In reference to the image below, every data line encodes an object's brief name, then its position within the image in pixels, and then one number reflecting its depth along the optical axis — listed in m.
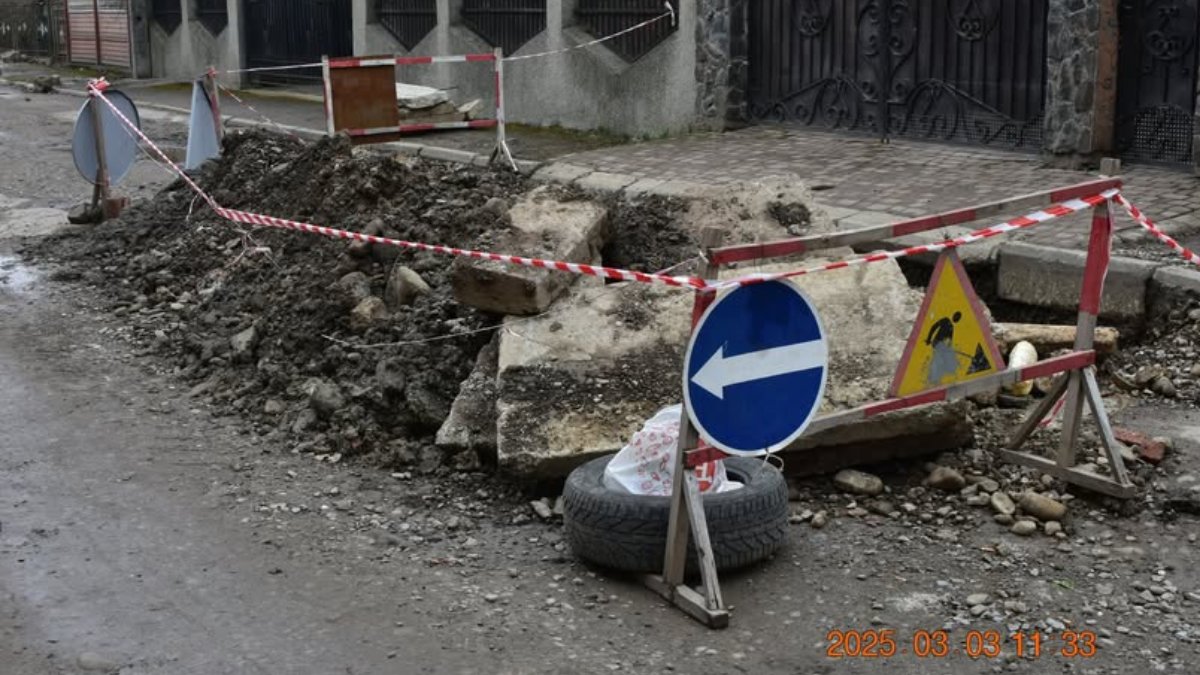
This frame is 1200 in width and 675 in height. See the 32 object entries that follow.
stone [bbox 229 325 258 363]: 8.70
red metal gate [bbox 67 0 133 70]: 30.52
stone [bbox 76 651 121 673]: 5.07
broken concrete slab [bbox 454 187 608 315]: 7.44
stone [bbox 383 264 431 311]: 8.58
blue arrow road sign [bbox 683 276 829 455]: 5.27
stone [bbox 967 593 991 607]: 5.47
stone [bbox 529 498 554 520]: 6.44
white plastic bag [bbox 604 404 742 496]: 5.89
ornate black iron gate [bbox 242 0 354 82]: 23.27
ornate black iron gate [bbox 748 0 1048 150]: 12.91
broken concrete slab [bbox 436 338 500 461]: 6.97
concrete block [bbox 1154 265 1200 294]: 8.22
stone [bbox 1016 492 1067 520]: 6.23
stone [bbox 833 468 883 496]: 6.53
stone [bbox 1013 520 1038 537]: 6.11
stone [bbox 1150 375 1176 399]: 7.60
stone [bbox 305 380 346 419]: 7.67
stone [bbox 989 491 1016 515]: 6.30
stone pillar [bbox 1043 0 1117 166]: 11.93
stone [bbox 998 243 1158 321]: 8.46
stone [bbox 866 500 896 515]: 6.38
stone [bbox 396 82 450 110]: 16.80
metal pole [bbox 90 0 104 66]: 31.60
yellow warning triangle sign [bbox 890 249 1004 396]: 5.94
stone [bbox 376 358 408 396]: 7.61
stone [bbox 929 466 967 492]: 6.55
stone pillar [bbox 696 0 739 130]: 15.62
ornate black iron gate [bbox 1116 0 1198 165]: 11.57
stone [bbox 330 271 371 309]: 8.72
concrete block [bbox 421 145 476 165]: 15.20
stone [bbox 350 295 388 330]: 8.47
